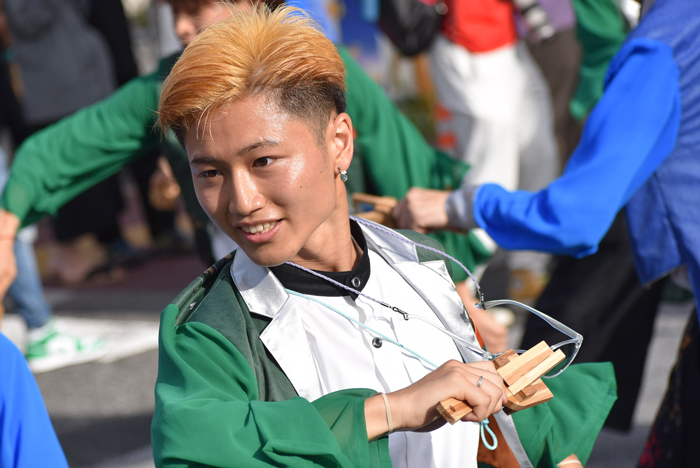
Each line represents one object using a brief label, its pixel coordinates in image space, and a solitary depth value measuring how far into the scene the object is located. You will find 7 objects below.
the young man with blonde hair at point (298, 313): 2.80
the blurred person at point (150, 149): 5.57
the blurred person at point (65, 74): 12.87
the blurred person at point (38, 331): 9.90
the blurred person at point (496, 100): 10.05
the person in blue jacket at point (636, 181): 4.24
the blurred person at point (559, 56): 10.14
